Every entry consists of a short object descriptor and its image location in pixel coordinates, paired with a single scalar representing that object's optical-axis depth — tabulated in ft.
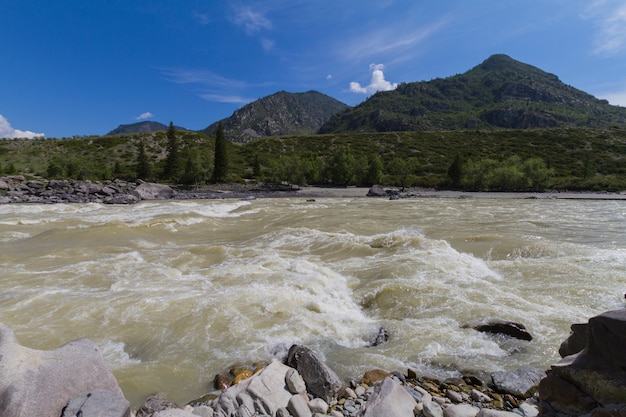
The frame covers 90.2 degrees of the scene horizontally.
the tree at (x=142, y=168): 245.86
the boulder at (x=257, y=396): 14.47
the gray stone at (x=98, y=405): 11.41
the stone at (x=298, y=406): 14.17
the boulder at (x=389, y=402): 13.69
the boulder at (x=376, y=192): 177.28
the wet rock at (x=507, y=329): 22.21
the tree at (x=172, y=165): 252.83
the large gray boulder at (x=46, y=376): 11.25
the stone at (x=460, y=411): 13.66
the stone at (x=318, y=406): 14.64
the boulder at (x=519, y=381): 15.97
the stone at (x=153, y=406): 15.25
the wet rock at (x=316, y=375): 15.87
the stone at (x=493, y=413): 13.00
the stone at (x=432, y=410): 13.75
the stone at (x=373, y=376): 17.42
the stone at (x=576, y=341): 14.65
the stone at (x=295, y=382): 15.75
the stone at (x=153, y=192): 154.04
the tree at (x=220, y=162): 239.09
